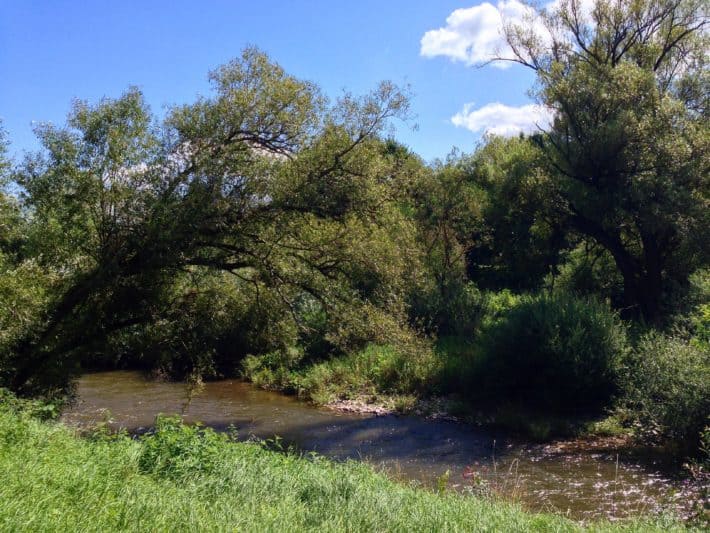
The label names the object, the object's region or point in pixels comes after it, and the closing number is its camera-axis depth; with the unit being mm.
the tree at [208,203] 12602
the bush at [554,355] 17359
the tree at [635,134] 20188
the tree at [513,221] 23609
